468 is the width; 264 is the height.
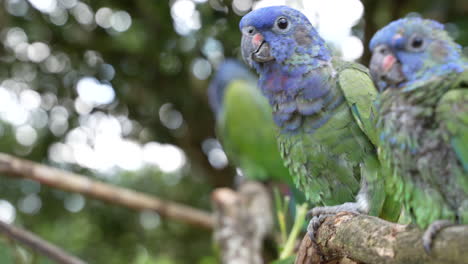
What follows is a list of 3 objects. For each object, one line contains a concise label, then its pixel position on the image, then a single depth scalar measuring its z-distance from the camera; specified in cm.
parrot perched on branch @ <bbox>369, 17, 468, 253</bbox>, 98
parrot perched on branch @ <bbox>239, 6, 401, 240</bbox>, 147
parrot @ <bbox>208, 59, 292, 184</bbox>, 317
